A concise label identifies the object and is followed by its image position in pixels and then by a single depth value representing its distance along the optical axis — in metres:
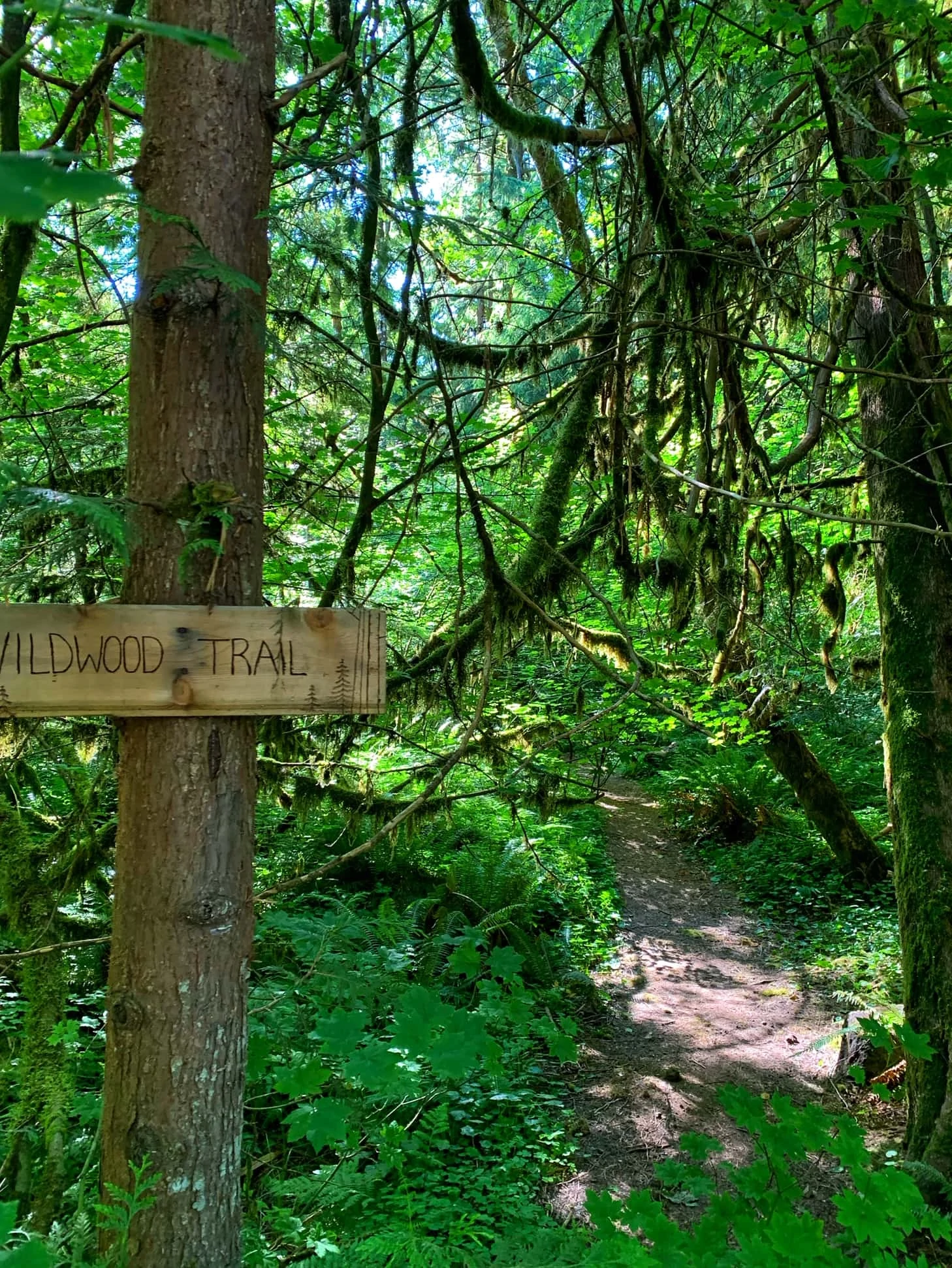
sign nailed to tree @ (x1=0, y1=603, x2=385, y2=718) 1.57
